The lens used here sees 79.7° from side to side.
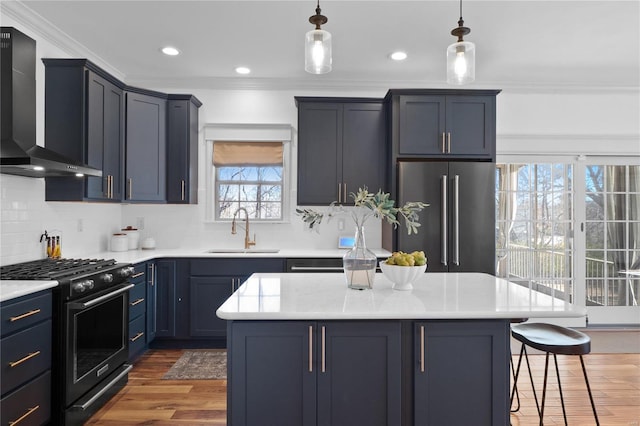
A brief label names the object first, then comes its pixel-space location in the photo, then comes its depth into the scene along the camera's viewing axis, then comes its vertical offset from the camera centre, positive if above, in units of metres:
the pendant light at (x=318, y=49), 1.79 +0.80
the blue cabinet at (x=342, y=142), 3.99 +0.80
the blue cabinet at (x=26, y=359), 1.88 -0.74
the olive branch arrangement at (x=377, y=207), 1.92 +0.06
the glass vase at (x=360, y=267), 2.01 -0.26
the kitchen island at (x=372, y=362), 1.65 -0.63
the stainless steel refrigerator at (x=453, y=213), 3.59 +0.05
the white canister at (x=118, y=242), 3.86 -0.24
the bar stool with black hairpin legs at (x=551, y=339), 1.98 -0.65
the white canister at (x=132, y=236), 4.01 -0.19
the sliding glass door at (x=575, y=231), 4.34 -0.14
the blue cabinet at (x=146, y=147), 3.65 +0.70
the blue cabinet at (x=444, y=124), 3.75 +0.93
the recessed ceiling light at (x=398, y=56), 3.56 +1.54
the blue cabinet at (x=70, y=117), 3.05 +0.81
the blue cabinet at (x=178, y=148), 3.96 +0.73
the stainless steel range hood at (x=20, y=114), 2.36 +0.69
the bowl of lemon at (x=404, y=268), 2.01 -0.26
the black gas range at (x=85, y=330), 2.25 -0.73
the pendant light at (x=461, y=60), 1.93 +0.81
